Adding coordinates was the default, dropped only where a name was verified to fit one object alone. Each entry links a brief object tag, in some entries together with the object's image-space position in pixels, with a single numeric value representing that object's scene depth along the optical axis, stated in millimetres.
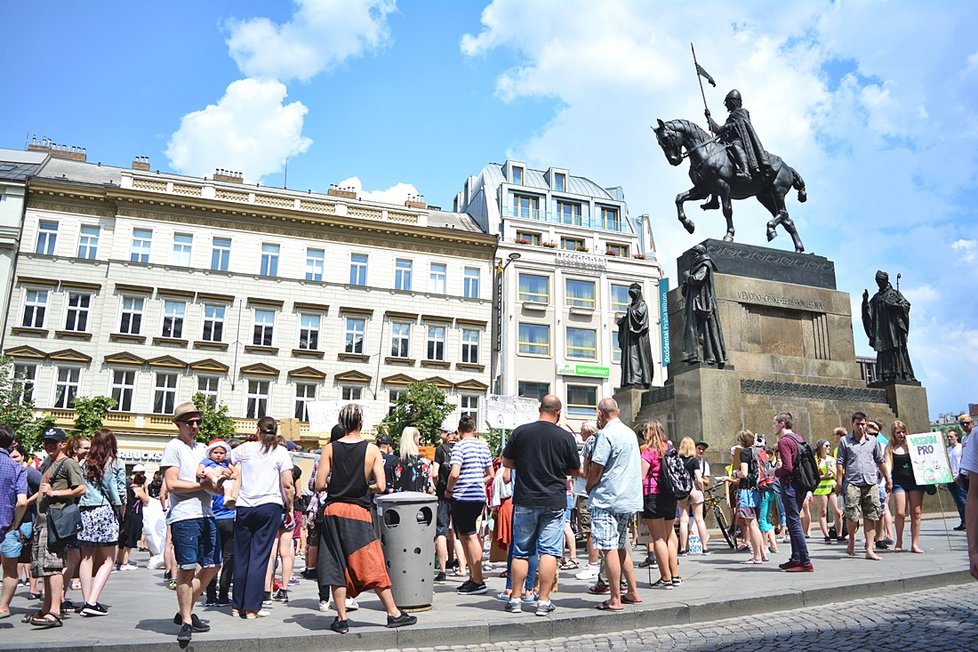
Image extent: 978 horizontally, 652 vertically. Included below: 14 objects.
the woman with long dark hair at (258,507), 6820
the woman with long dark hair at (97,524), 7188
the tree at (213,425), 33938
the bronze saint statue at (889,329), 15672
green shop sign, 47875
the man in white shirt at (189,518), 5926
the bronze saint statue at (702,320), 14016
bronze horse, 16078
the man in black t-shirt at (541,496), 6676
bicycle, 11962
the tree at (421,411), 36125
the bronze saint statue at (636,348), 16641
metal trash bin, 6938
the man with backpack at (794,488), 8477
